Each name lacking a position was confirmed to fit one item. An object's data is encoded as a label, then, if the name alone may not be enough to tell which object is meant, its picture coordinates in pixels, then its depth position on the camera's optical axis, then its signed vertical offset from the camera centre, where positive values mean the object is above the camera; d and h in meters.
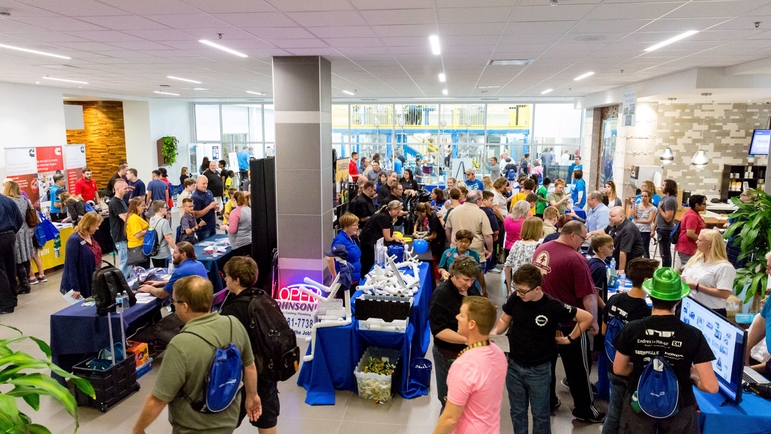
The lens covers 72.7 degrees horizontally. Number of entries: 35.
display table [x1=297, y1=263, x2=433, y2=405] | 4.45 -1.85
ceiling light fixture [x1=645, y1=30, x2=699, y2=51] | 5.15 +1.10
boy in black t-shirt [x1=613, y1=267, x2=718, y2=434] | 2.61 -1.04
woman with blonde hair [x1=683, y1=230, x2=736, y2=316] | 4.33 -1.07
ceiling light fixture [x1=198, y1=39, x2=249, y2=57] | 5.81 +1.09
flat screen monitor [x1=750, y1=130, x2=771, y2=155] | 10.45 +0.05
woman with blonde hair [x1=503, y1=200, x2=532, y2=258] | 6.93 -1.00
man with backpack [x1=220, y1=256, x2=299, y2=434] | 3.15 -1.04
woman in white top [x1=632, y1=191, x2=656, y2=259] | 7.37 -0.99
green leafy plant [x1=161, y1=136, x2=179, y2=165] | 16.60 -0.32
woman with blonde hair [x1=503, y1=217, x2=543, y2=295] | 5.02 -0.98
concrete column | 6.78 -0.30
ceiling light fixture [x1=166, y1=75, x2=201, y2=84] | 9.67 +1.19
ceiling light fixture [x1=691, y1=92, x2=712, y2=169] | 10.51 -0.29
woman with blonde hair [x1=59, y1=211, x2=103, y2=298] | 5.24 -1.20
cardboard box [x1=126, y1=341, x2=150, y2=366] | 4.92 -1.99
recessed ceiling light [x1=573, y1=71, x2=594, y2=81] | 8.96 +1.20
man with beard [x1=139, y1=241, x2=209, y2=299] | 4.63 -1.13
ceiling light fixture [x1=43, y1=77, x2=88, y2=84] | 9.94 +1.16
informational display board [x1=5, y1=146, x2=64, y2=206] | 10.61 -0.59
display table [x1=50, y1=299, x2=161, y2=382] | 4.59 -1.70
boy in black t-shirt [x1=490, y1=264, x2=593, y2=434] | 3.11 -1.17
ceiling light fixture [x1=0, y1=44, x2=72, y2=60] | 6.17 +1.08
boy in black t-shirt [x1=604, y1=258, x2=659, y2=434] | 3.23 -1.05
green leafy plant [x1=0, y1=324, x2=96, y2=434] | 1.47 -0.74
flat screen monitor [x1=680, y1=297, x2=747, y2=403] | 2.80 -1.12
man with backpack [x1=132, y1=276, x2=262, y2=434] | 2.46 -1.10
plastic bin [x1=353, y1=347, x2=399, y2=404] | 4.39 -2.01
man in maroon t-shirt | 3.90 -1.10
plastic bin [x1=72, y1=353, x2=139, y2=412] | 4.32 -2.03
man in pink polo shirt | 2.29 -1.05
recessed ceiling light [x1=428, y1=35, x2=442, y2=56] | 5.49 +1.09
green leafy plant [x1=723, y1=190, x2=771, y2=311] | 4.59 -0.87
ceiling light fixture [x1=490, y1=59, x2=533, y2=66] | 7.31 +1.14
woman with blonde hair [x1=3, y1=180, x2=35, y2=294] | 7.04 -1.48
